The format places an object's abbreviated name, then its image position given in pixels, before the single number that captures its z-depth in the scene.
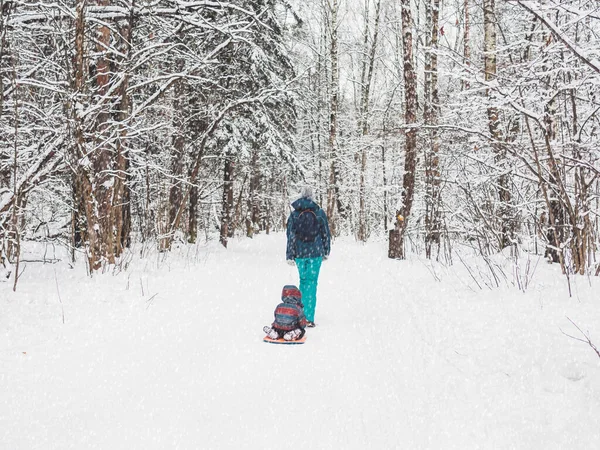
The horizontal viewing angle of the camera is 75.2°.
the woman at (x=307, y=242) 6.01
